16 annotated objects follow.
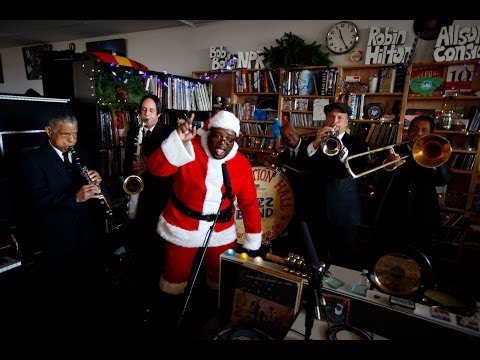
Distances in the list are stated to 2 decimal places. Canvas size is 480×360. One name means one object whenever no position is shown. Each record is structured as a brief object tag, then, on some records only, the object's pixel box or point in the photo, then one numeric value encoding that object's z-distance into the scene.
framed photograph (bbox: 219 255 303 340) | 1.42
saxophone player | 2.92
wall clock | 4.23
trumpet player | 2.42
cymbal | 1.32
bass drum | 2.95
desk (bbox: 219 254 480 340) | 1.15
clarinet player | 2.11
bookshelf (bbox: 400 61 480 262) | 3.56
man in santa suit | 2.04
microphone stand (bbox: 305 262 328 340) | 1.00
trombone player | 2.56
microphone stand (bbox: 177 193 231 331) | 1.61
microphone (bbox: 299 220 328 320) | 0.97
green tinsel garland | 3.30
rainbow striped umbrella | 3.27
